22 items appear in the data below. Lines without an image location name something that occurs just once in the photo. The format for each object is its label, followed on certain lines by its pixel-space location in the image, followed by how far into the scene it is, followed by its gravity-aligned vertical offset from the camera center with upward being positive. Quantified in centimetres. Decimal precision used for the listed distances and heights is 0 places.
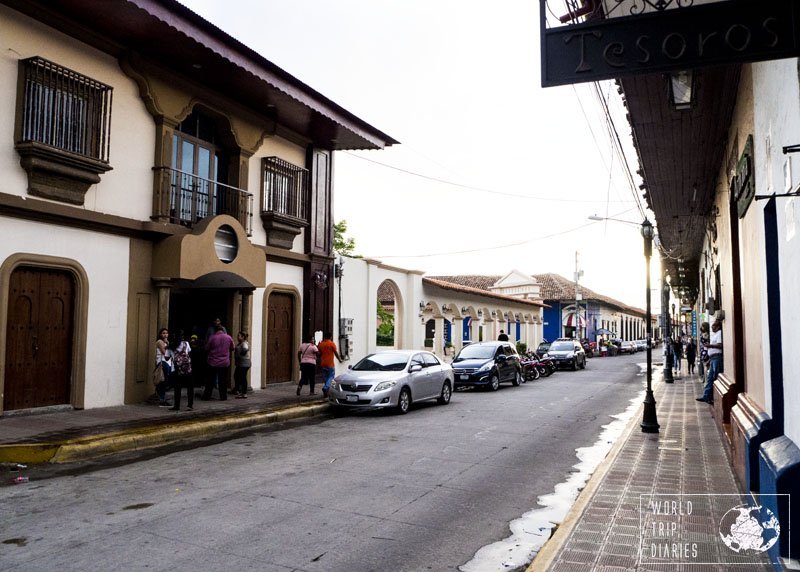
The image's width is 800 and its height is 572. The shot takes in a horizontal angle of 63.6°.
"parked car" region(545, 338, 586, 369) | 3138 -96
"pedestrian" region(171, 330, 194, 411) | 1263 -72
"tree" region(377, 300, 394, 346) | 4297 +81
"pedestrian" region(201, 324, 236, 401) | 1427 -60
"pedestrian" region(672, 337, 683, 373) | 3300 -86
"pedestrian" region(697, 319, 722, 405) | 1361 -34
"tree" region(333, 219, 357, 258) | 4425 +636
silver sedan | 1413 -112
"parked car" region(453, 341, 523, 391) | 2033 -102
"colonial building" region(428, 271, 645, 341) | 5666 +335
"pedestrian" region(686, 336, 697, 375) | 2780 -82
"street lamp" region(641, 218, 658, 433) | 1123 -141
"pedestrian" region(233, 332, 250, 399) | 1518 -82
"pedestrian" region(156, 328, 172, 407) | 1291 -55
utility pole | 4722 +189
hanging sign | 349 +170
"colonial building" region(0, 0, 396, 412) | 1138 +302
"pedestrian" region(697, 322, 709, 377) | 2151 -67
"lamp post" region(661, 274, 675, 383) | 2332 -9
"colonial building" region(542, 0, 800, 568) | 367 +162
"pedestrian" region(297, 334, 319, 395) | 1634 -74
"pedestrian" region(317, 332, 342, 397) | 1652 -62
